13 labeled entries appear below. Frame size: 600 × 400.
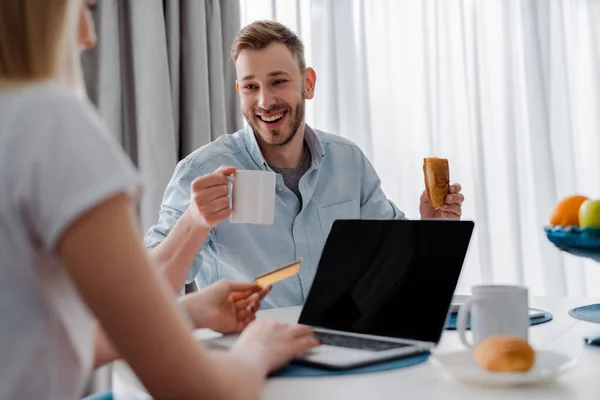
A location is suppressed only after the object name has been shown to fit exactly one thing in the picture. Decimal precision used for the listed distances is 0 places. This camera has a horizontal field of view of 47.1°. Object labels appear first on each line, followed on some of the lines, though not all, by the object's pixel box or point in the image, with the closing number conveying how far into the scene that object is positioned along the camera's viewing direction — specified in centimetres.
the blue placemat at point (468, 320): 132
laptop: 112
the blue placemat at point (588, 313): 138
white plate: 88
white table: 86
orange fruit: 114
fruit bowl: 108
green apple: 108
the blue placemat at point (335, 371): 96
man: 204
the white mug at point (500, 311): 107
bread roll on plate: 90
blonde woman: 61
